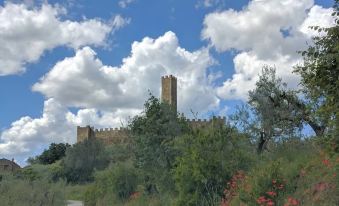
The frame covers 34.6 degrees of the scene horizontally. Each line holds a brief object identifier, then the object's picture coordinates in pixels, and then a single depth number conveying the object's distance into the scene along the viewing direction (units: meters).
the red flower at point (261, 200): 12.87
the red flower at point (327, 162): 13.03
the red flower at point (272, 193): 13.11
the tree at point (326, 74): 11.49
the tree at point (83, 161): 68.12
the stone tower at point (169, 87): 106.31
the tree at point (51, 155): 96.44
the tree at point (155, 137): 24.17
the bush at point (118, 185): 27.30
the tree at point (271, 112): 28.64
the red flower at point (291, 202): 12.12
